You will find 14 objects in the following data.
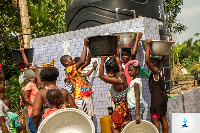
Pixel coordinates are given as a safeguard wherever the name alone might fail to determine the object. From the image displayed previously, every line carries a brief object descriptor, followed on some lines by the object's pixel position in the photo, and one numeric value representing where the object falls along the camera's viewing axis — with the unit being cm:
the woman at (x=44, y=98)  352
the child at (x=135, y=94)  432
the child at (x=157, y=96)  470
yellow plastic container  530
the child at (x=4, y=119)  370
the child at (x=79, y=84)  478
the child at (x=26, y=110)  603
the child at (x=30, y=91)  554
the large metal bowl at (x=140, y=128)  426
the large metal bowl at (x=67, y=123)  330
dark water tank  706
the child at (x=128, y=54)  498
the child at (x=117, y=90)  428
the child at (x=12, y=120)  519
